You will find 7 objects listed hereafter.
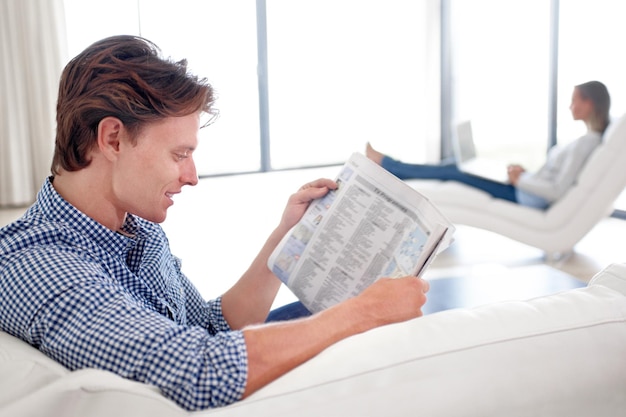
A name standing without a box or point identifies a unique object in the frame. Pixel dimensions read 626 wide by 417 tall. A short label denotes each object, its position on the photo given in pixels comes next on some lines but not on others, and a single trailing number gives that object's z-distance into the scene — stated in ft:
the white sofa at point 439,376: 2.20
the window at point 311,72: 22.03
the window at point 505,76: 14.96
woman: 11.57
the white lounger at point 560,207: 11.16
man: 2.62
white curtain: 17.30
